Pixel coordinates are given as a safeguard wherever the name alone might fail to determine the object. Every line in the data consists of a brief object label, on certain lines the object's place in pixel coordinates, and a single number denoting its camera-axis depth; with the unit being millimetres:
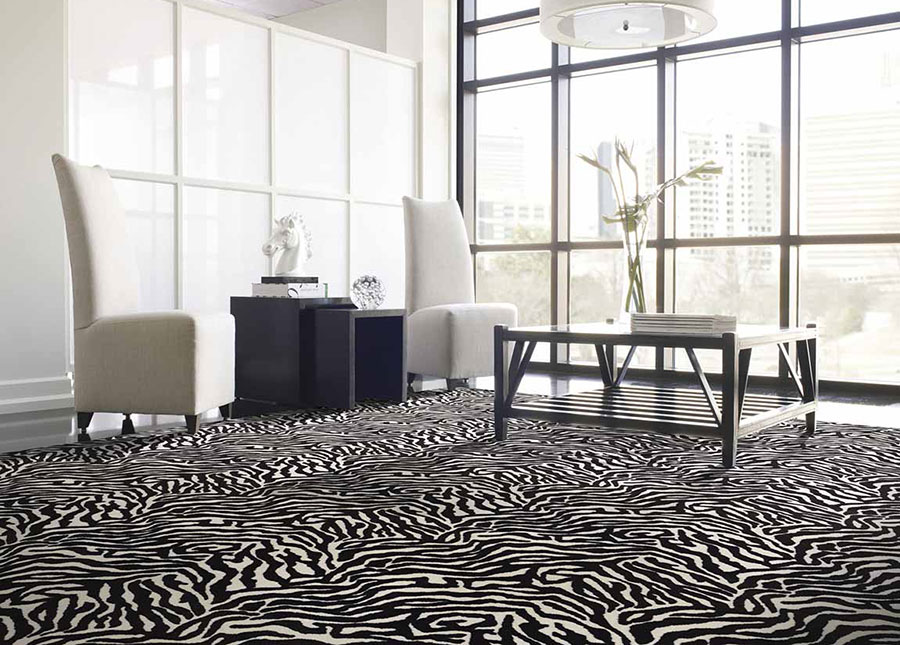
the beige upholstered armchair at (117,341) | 3445
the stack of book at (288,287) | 4484
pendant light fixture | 3475
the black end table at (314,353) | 4289
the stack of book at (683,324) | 3066
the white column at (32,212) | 4238
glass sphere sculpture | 4707
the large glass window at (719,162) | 5145
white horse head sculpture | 4621
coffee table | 2869
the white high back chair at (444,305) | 4742
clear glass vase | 3592
